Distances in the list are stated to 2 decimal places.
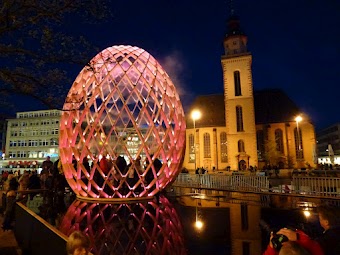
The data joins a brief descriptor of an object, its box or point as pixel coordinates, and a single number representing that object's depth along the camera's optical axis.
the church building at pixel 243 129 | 44.03
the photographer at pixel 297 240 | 2.51
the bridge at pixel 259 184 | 14.88
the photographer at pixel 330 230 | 2.80
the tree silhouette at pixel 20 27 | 6.24
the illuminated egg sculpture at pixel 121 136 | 10.85
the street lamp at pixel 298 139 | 44.38
